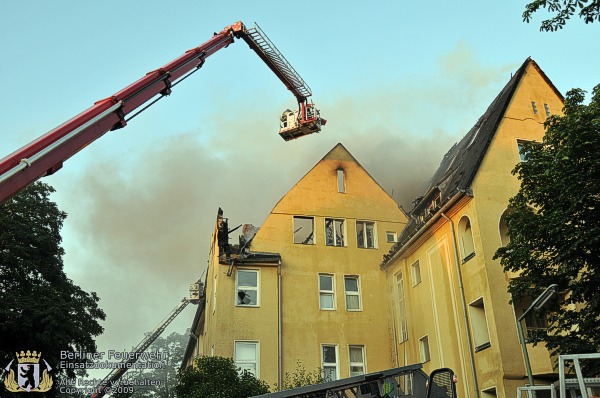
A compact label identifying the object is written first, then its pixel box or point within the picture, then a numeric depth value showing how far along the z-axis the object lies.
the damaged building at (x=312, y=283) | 24.67
